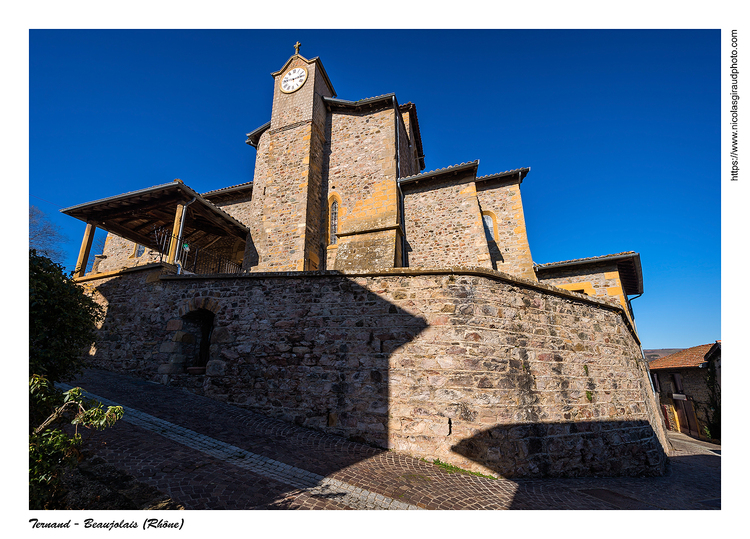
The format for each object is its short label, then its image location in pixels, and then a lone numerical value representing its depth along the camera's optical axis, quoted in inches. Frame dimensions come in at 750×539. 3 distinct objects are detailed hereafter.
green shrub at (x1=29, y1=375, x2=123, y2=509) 101.0
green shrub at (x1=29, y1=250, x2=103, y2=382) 152.2
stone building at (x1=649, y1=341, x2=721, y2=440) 611.5
